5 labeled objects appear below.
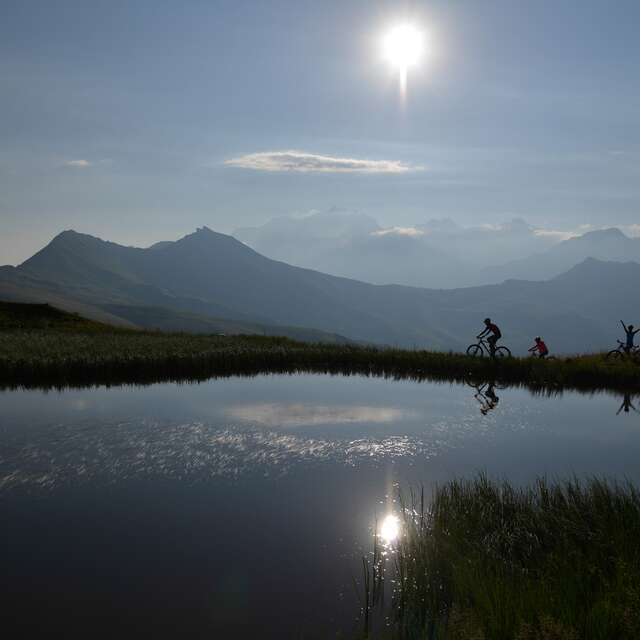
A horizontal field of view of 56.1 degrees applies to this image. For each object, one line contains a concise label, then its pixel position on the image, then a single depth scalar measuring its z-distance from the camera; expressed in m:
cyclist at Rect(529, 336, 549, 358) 41.94
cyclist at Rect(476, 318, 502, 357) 38.38
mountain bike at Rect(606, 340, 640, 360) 41.37
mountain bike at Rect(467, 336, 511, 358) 42.19
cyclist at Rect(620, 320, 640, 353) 40.46
